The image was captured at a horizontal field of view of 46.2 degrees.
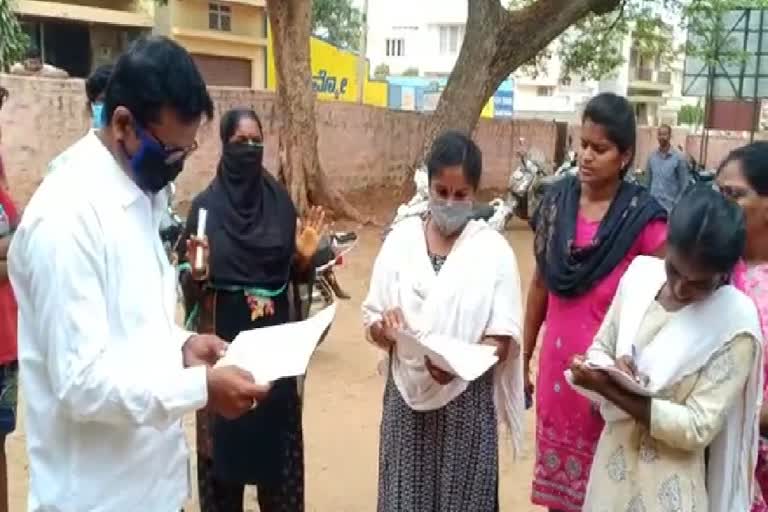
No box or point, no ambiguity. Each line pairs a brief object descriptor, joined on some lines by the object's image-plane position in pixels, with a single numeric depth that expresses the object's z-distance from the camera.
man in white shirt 1.58
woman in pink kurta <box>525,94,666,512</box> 2.72
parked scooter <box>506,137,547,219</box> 13.99
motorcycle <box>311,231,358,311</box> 5.96
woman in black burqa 3.21
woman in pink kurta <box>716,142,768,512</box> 2.27
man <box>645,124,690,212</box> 11.39
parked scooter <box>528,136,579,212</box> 13.35
